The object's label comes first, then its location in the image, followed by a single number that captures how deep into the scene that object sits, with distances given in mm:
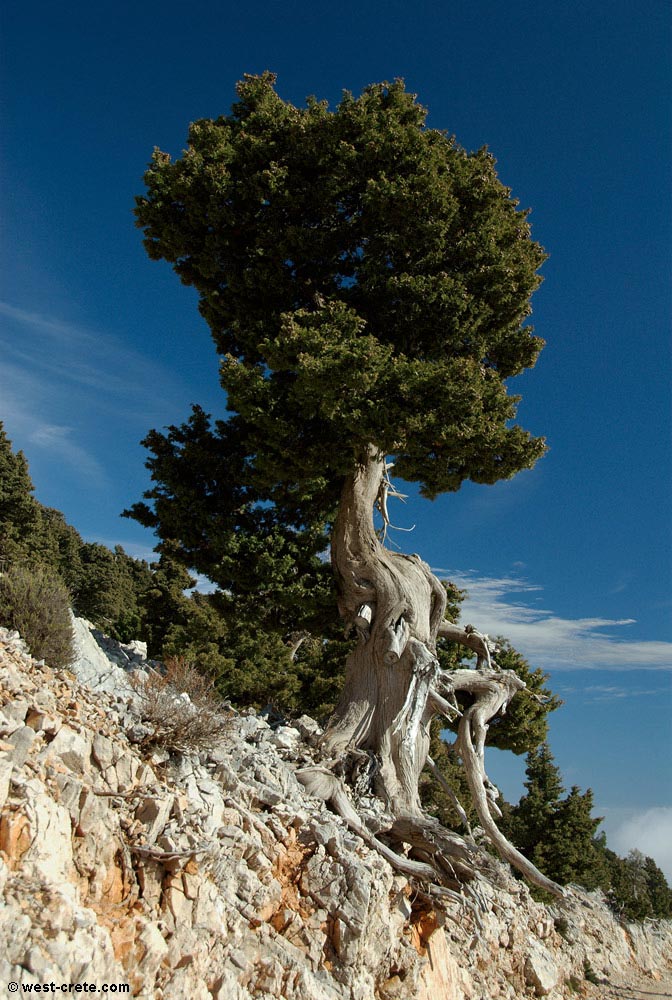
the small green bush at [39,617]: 7332
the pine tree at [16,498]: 32719
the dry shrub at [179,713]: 6613
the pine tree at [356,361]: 9750
